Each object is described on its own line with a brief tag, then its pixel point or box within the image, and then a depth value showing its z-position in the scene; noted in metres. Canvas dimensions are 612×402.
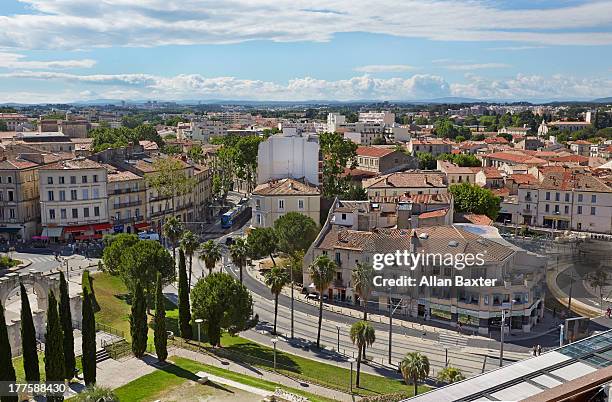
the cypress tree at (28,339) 44.66
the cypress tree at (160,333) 53.72
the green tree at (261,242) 90.50
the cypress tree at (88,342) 48.19
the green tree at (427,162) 173.62
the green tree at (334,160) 128.38
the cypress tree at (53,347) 44.69
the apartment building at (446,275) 70.94
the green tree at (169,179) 112.19
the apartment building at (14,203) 99.81
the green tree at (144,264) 68.44
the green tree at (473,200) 114.69
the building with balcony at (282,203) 103.50
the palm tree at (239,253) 73.31
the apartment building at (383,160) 163.12
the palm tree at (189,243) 76.37
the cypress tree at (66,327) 47.88
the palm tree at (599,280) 83.25
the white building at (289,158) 118.62
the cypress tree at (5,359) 41.96
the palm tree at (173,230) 83.19
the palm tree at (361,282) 63.50
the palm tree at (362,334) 53.81
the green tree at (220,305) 60.22
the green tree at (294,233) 91.44
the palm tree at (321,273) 64.31
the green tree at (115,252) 74.50
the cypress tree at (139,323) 53.78
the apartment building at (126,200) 105.81
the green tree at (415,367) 47.66
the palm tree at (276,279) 65.06
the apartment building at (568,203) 119.94
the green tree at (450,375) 52.83
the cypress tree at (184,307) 61.38
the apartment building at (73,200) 99.56
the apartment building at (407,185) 117.31
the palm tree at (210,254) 72.00
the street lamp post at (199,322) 58.16
